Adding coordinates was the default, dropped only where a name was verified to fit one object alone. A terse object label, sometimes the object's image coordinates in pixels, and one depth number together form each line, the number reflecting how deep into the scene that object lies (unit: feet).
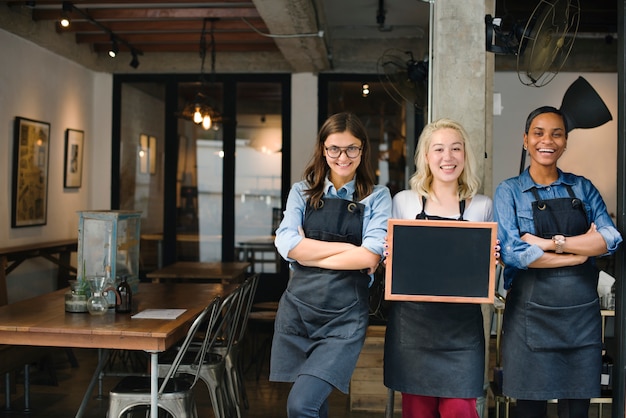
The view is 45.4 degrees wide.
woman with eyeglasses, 9.62
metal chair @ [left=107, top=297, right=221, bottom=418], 11.98
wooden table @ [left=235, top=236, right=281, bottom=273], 29.60
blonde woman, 9.55
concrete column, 12.52
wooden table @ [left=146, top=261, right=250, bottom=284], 21.70
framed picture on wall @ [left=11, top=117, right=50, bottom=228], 22.95
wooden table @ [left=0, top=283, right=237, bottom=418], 11.78
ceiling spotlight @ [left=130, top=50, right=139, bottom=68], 27.37
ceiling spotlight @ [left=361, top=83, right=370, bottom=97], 29.07
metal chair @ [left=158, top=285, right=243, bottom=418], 13.78
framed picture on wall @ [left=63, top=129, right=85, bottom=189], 26.96
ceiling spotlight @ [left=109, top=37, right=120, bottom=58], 25.10
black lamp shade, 13.35
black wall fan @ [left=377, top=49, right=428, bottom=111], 19.13
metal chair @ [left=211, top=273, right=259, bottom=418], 15.45
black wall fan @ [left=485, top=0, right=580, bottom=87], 12.17
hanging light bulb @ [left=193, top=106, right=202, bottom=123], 22.48
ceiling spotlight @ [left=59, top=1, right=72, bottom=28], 21.01
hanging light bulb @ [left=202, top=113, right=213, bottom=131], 22.88
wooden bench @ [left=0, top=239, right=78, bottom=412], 15.57
